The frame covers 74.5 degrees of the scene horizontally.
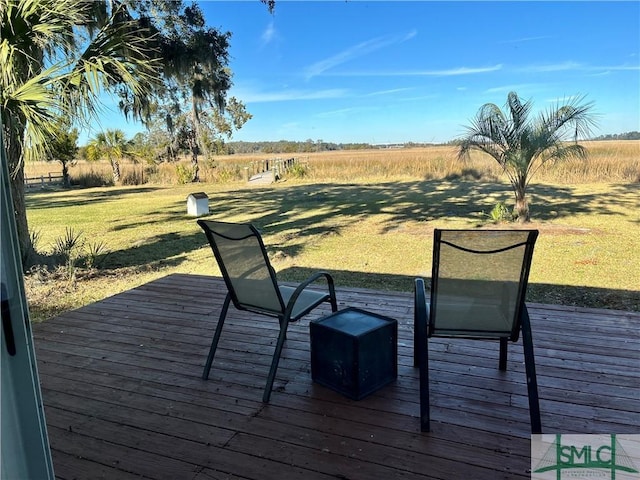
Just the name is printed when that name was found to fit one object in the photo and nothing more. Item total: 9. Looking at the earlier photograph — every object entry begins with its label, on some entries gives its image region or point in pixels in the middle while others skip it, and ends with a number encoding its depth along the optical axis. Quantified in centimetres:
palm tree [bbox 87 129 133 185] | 1822
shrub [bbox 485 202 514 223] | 750
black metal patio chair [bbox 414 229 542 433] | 168
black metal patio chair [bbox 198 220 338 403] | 198
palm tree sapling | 701
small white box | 937
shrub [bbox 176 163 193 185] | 1852
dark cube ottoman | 190
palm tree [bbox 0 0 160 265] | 336
